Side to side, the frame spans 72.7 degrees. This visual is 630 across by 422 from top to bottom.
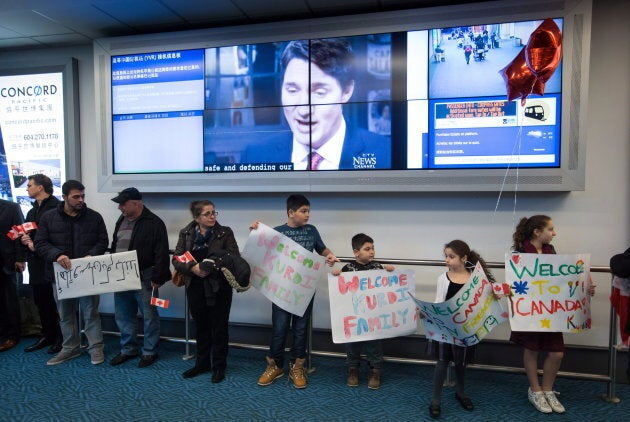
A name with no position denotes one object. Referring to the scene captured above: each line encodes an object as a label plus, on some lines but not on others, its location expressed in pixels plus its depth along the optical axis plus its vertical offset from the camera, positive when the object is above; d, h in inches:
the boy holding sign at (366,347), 120.5 -45.4
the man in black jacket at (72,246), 135.4 -18.3
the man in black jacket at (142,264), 137.5 -24.0
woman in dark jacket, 124.3 -27.7
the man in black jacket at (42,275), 148.9 -30.3
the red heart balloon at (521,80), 109.6 +28.5
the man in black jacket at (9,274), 151.0 -30.9
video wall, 127.3 +27.2
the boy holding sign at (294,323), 122.6 -38.9
